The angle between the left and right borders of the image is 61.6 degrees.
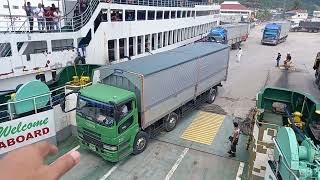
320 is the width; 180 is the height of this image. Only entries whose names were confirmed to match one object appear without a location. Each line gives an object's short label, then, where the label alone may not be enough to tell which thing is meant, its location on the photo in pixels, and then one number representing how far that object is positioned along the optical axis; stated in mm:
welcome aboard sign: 9281
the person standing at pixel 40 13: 15648
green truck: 9188
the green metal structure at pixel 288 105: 8430
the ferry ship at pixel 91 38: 13500
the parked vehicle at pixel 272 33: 40719
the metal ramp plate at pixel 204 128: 12016
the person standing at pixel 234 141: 10044
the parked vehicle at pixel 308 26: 64250
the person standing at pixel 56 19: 15693
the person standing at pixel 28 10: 15625
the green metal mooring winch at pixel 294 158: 4820
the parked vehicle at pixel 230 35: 33262
